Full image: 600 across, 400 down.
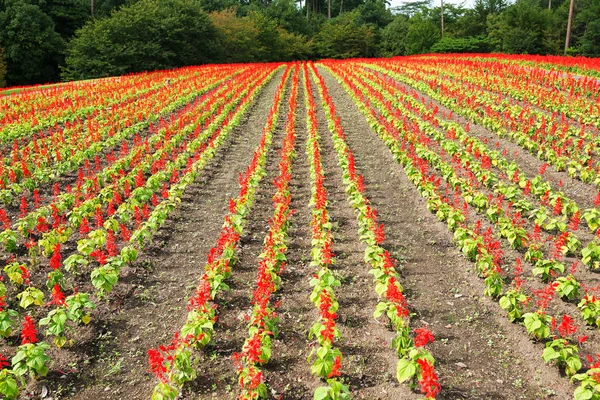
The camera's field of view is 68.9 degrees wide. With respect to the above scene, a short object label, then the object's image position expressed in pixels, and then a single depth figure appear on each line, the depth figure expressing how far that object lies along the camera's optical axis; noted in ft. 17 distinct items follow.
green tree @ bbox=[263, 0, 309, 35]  234.38
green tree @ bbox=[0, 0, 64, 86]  134.82
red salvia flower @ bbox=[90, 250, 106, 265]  24.74
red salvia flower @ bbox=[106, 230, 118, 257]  23.73
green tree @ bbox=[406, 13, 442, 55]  183.32
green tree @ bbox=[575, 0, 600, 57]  158.40
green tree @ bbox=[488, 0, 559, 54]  159.74
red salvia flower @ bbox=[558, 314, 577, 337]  16.51
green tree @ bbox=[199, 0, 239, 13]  223.94
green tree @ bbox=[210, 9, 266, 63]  174.91
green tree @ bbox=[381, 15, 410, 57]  209.96
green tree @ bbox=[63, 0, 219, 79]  130.52
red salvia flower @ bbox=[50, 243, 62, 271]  21.22
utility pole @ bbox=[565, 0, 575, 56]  127.24
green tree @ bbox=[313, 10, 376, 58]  211.41
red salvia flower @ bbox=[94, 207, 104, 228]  29.30
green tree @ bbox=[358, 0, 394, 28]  260.62
